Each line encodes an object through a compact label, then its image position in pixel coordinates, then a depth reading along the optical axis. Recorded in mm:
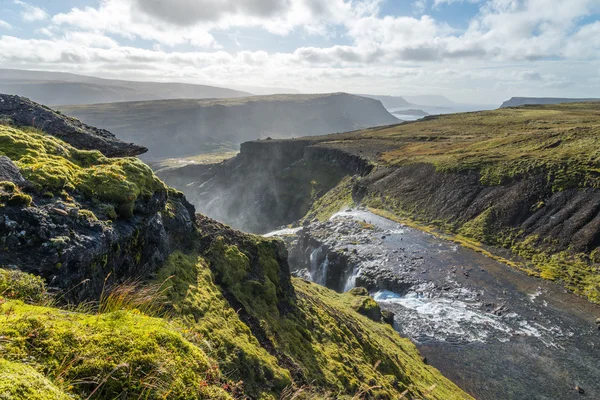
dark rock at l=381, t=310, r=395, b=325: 28234
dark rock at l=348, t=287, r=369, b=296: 29731
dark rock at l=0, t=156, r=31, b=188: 8385
